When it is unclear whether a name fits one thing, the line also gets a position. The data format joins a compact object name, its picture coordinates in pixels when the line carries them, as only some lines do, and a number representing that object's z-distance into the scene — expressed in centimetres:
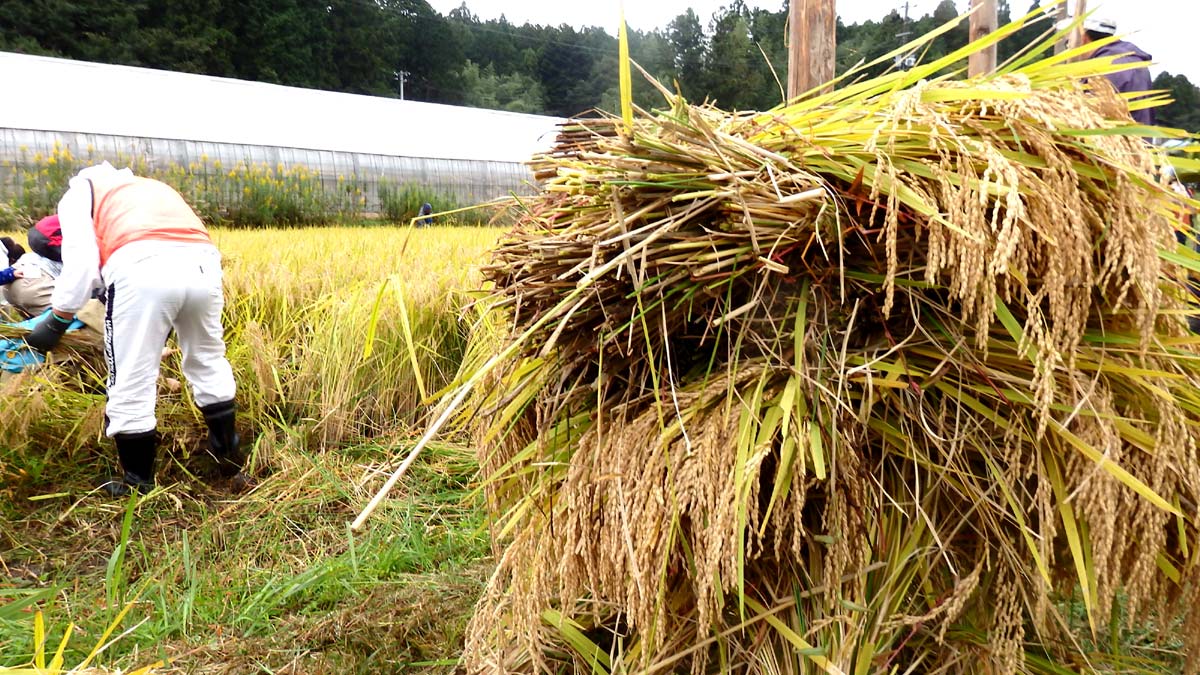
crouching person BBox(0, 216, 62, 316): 436
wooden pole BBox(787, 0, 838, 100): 322
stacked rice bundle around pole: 129
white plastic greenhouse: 1653
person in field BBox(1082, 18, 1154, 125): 380
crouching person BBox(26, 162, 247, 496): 365
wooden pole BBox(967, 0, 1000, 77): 452
